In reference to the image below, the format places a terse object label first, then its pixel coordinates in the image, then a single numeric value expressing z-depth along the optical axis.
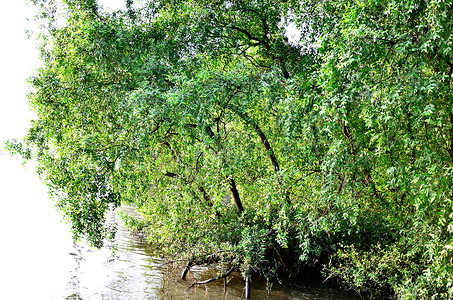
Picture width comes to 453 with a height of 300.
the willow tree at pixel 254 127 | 6.86
